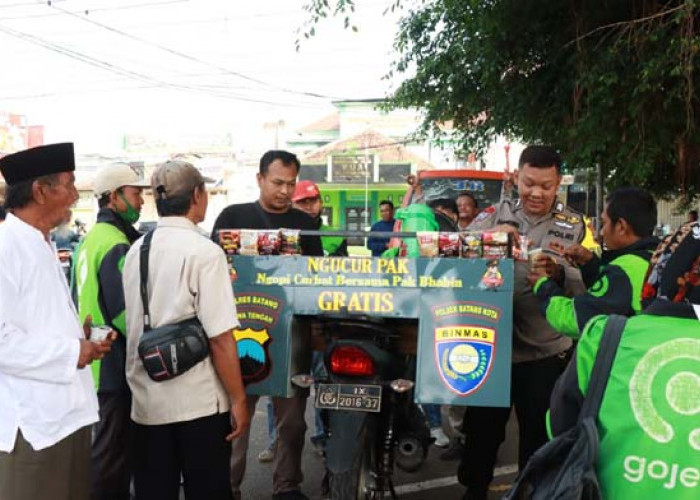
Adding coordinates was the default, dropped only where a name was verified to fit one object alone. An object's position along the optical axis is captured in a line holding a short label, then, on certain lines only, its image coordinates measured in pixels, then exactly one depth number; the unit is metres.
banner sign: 2.93
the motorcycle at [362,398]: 3.06
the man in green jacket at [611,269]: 2.66
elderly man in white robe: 2.33
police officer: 3.54
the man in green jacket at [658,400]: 1.60
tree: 5.95
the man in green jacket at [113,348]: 3.43
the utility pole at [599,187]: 8.17
